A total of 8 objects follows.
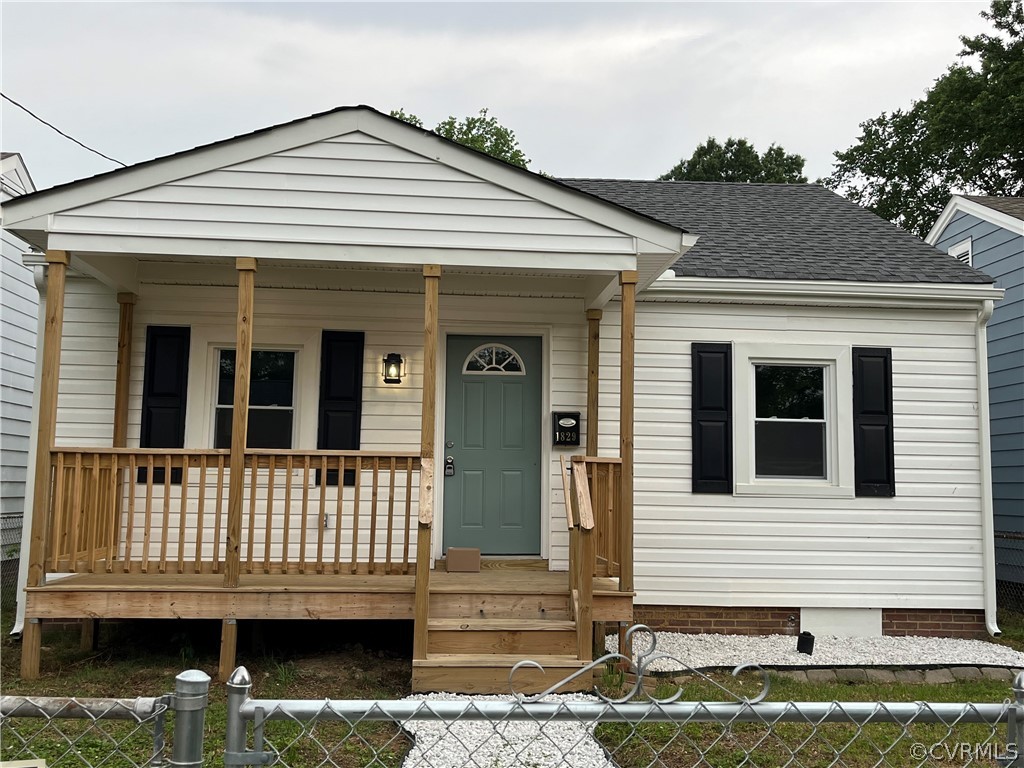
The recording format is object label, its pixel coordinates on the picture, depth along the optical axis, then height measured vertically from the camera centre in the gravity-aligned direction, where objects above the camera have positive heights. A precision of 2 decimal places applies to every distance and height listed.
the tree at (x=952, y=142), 20.12 +8.52
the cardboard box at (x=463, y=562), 6.71 -0.97
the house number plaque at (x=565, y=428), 7.36 +0.15
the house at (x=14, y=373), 9.74 +0.78
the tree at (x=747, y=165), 29.94 +10.43
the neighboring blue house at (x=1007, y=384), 9.80 +0.85
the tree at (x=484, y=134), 25.95 +9.92
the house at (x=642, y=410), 7.14 +0.31
